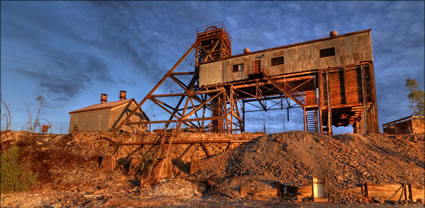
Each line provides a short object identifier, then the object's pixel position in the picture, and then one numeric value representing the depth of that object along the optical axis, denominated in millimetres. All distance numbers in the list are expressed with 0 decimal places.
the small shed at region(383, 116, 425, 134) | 22969
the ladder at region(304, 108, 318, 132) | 22572
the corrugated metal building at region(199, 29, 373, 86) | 21312
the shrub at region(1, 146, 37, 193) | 13999
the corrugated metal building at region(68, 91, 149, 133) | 26484
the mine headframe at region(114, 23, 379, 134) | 21047
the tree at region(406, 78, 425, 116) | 31103
